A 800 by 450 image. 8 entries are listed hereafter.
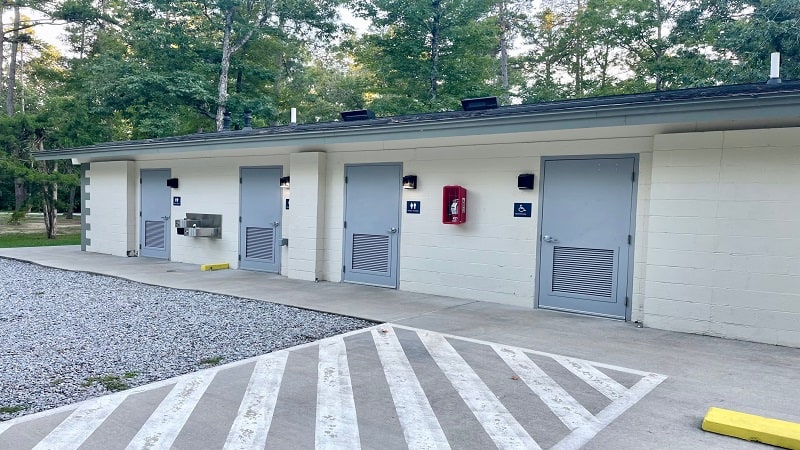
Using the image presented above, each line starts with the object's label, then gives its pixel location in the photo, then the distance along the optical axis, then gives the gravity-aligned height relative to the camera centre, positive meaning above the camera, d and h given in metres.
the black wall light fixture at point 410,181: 7.29 +0.31
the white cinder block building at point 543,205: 4.84 +0.03
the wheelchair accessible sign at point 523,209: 6.44 -0.01
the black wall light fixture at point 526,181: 6.35 +0.31
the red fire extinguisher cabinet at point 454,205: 6.79 +0.01
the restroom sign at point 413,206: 7.34 -0.02
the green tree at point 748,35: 12.31 +4.21
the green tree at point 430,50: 16.06 +4.65
